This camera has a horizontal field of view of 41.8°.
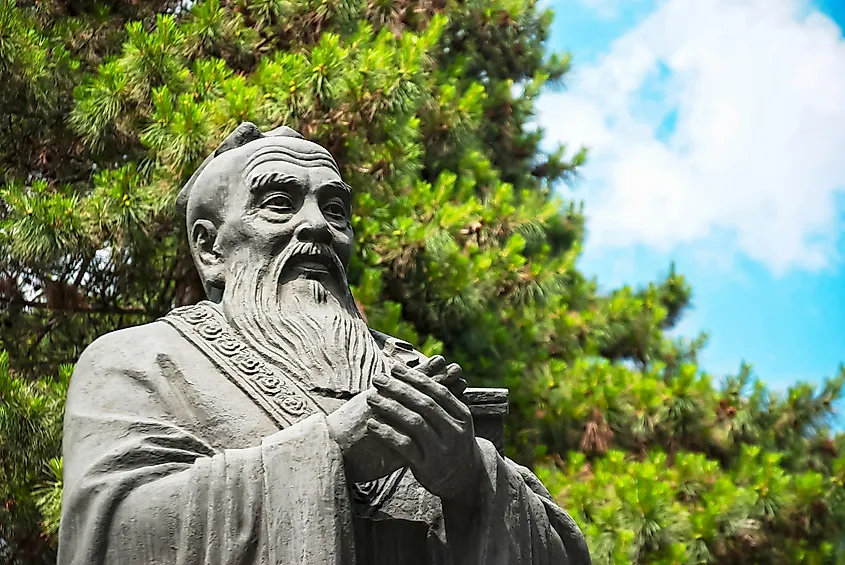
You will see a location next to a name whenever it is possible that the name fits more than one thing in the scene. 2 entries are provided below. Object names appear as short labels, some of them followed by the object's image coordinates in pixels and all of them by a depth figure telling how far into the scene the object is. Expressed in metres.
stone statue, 2.67
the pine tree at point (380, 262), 6.55
